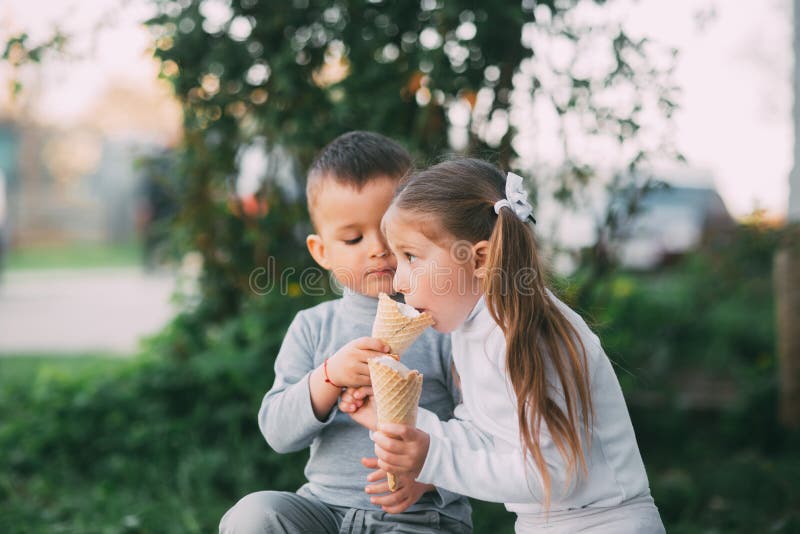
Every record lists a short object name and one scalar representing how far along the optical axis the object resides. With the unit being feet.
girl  5.67
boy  6.50
